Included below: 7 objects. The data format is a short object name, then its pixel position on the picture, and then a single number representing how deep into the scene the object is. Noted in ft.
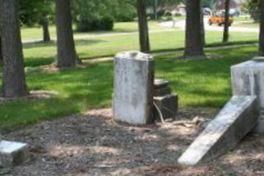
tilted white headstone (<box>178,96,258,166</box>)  21.06
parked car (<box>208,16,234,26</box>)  215.02
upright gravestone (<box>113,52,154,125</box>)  26.73
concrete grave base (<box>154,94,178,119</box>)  27.55
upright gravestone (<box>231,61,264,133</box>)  24.09
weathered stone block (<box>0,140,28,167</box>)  21.67
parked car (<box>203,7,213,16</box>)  323.04
